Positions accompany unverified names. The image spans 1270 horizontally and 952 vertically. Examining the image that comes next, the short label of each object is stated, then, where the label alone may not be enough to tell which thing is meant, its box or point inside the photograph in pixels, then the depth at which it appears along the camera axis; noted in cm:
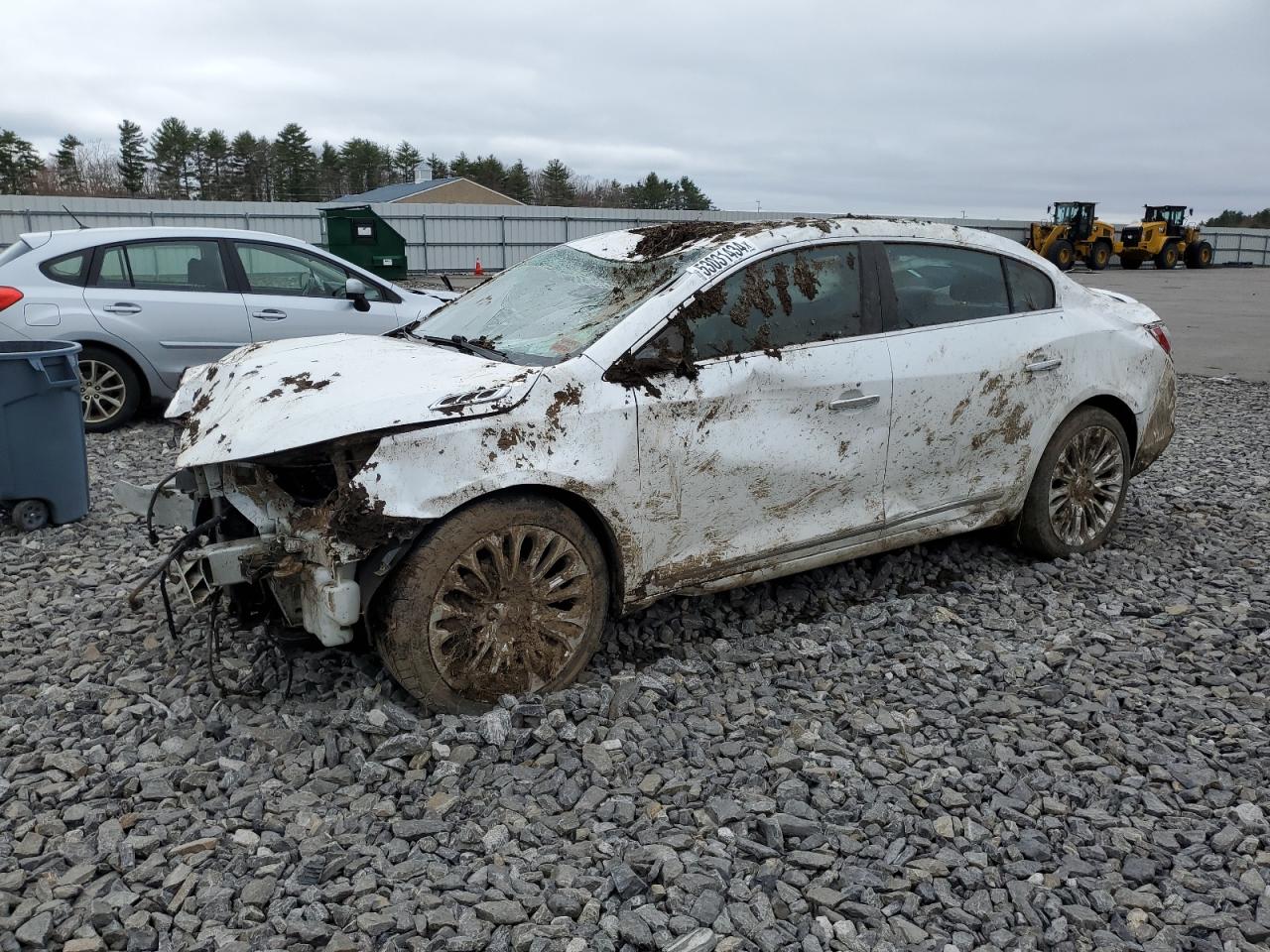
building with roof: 4597
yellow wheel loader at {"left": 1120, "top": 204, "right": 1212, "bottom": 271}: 3897
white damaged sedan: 338
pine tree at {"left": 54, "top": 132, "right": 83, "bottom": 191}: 6681
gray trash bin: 556
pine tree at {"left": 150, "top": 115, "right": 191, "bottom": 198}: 7588
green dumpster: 2233
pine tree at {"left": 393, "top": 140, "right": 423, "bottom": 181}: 8510
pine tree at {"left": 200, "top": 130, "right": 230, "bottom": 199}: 7638
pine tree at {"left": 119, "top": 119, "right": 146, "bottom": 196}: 7369
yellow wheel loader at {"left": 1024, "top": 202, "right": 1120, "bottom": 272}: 3625
